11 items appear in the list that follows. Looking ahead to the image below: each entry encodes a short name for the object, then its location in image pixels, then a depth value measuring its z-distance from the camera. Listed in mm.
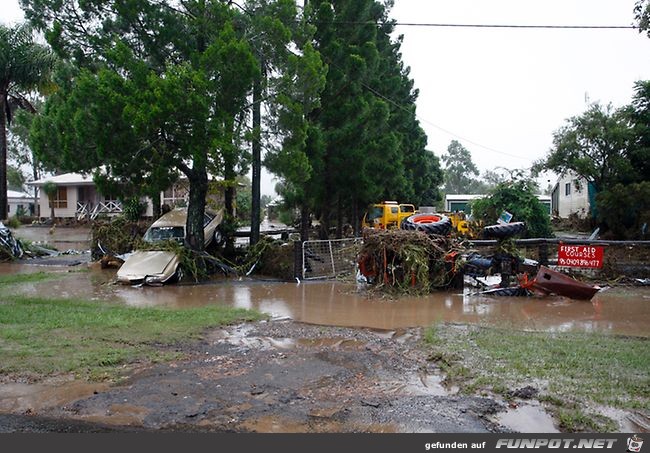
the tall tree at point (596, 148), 25328
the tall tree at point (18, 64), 25797
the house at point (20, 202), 58572
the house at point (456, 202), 49953
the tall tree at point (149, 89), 13391
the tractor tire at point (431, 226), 13781
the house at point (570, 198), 33669
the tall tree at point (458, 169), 101188
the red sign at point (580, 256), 14234
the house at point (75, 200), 38531
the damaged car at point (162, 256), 14641
